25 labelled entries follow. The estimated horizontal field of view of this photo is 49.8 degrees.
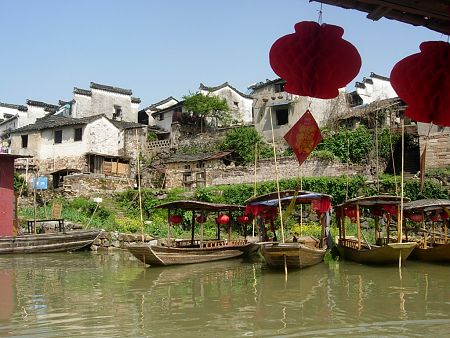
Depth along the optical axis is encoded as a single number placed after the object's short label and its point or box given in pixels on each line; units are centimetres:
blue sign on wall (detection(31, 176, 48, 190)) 2845
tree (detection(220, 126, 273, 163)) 3250
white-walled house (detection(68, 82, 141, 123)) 3956
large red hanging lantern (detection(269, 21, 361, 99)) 371
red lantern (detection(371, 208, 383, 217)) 1691
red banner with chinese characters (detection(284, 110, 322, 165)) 516
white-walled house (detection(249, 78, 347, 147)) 3381
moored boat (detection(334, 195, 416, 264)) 1432
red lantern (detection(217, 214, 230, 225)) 1748
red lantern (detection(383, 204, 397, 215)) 1639
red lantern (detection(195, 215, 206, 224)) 1745
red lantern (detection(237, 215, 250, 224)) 1939
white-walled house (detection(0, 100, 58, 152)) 4203
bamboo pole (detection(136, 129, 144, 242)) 3606
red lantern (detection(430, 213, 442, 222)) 1720
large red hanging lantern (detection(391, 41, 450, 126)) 355
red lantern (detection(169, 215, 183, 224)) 1748
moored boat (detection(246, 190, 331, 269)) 1333
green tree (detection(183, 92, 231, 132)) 3675
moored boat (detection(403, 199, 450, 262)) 1545
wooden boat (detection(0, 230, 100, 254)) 1978
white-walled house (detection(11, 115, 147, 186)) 3491
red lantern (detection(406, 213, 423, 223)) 1686
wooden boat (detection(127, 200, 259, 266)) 1537
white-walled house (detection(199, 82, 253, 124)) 3972
